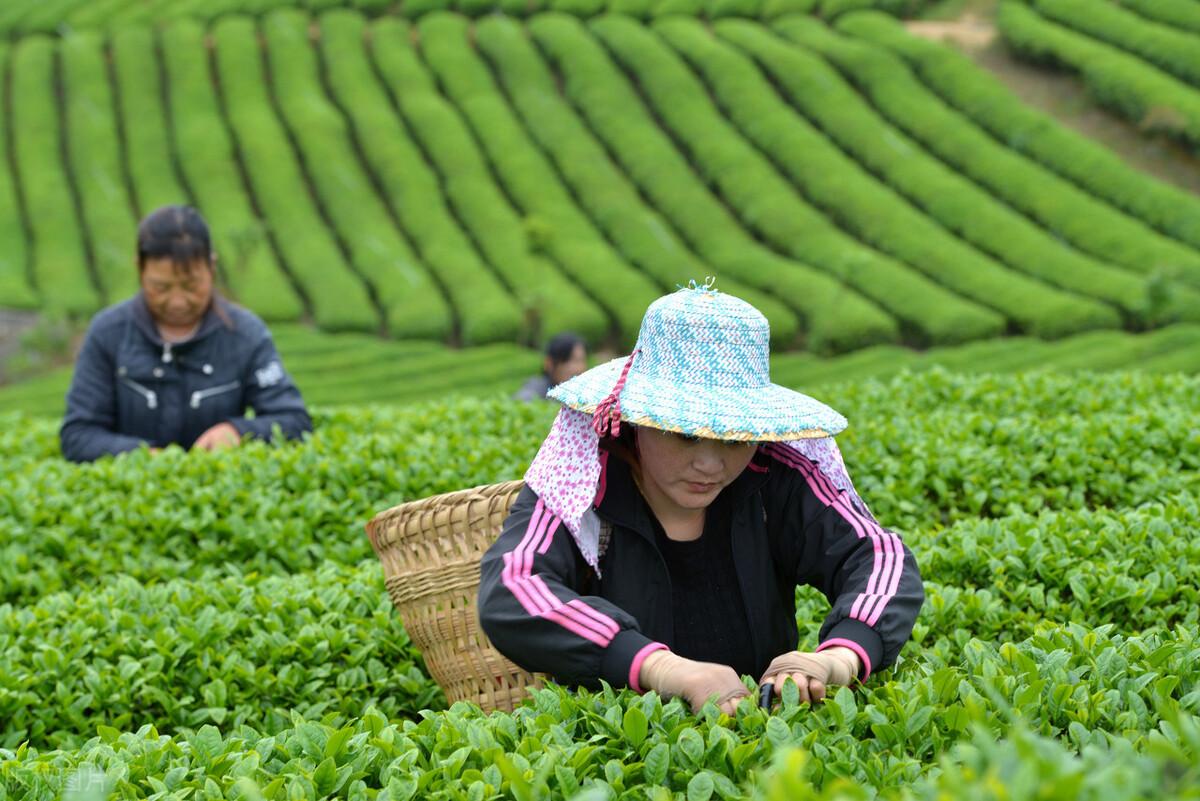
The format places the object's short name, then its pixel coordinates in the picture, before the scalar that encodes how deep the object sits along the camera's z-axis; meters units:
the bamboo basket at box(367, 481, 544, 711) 3.13
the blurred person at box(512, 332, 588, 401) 8.57
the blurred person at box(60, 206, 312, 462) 5.84
